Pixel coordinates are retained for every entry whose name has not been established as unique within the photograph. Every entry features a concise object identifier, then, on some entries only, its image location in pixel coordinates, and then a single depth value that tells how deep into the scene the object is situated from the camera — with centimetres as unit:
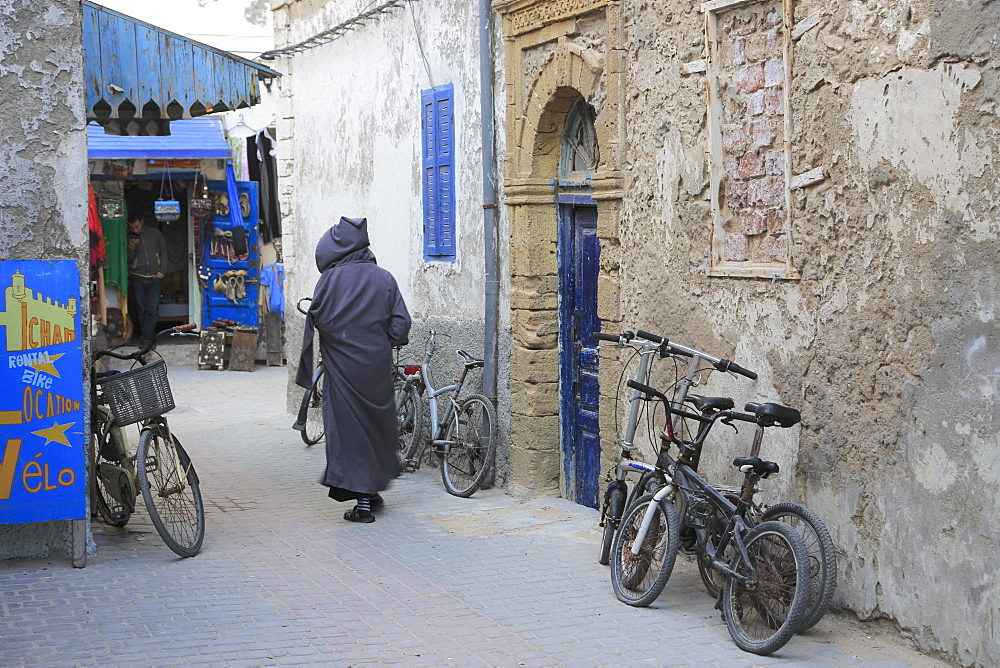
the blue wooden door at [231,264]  1756
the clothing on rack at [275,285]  1733
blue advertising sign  639
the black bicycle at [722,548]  509
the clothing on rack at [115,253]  1702
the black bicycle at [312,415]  1079
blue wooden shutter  968
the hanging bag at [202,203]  1732
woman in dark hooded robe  786
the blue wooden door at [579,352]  828
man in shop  1742
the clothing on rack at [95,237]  1532
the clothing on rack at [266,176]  1740
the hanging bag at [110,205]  1688
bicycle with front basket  685
